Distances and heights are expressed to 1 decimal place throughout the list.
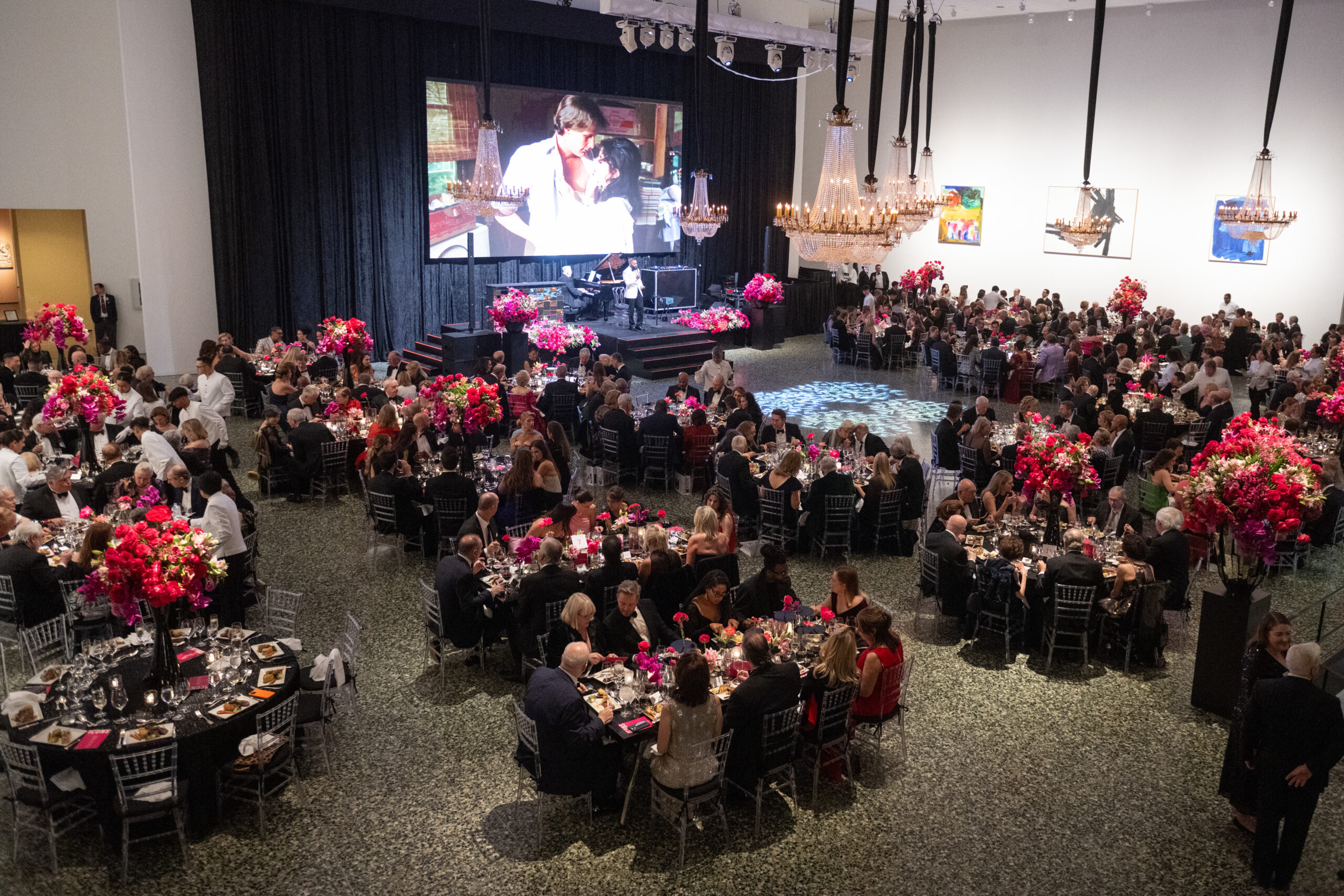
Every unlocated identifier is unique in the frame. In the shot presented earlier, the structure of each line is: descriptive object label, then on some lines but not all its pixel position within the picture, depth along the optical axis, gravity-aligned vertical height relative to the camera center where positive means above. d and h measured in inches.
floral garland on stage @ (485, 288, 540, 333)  689.6 -48.9
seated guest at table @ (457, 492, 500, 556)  318.7 -90.2
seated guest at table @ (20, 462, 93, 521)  329.7 -87.0
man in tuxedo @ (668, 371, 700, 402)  498.1 -74.4
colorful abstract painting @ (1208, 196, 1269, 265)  789.2 +0.2
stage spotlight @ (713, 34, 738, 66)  690.2 +127.3
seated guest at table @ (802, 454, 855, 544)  380.5 -90.0
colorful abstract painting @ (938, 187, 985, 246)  957.2 +25.1
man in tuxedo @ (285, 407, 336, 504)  438.0 -89.9
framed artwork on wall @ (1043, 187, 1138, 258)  859.4 +27.3
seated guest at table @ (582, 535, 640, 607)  290.0 -94.6
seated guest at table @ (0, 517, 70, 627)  288.0 -98.1
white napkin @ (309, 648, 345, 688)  249.8 -106.3
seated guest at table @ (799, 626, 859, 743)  235.8 -96.8
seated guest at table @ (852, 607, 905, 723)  243.4 -99.4
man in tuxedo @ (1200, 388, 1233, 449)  484.7 -77.6
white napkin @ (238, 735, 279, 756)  230.2 -114.3
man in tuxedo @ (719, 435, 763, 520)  403.5 -94.1
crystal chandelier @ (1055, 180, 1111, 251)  592.7 +9.4
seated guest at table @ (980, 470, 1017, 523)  354.3 -86.6
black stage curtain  657.0 +51.9
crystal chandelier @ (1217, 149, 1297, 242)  489.1 +19.5
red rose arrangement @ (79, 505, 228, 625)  217.0 -71.0
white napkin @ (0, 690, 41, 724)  217.2 -100.0
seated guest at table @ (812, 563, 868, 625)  277.6 -95.2
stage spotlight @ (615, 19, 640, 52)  678.5 +131.8
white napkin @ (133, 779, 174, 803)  211.3 -114.8
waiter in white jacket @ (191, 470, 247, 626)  289.0 -89.0
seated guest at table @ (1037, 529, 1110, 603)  301.4 -94.5
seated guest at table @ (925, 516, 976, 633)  318.7 -100.3
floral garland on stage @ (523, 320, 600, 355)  617.3 -61.4
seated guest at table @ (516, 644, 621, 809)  218.5 -104.7
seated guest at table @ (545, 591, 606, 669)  249.3 -99.2
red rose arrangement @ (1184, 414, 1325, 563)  260.4 -61.1
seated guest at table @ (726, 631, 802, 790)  225.9 -100.6
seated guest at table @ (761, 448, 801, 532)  387.5 -91.5
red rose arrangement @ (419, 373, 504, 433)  441.4 -71.7
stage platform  700.7 -78.9
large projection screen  745.6 +52.0
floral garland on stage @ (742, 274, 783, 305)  823.7 -39.5
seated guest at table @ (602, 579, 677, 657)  259.8 -97.0
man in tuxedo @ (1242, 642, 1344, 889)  204.7 -100.3
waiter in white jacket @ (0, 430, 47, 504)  346.6 -80.5
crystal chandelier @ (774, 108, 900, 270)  318.0 +6.5
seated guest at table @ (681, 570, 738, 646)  271.9 -98.0
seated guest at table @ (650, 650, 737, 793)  216.7 -104.4
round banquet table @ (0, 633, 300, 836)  208.5 -107.3
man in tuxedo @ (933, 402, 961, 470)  464.8 -89.4
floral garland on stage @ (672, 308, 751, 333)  759.7 -60.0
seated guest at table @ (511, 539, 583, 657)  280.8 -95.4
